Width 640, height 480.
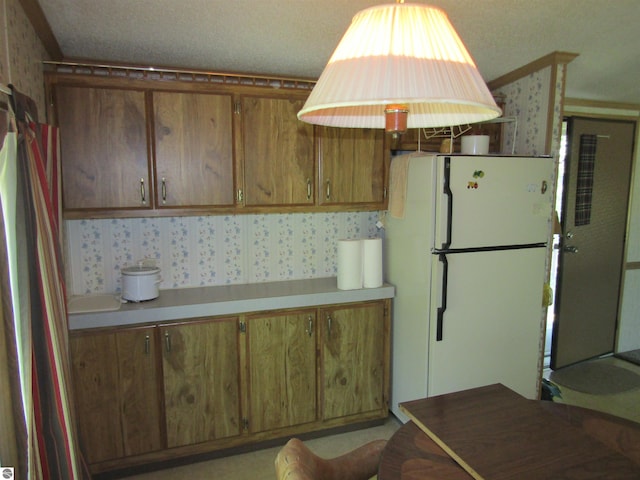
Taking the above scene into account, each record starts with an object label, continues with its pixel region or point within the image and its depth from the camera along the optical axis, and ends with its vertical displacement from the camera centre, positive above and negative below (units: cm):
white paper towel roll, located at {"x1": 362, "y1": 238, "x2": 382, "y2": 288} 276 -47
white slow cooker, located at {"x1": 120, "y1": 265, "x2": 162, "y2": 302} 240 -54
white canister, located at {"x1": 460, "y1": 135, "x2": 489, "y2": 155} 266 +30
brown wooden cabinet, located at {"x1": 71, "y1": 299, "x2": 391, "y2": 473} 230 -112
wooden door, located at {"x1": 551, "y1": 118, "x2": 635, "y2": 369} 360 -39
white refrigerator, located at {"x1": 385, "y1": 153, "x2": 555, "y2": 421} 247 -48
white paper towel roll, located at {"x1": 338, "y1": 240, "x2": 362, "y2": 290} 271 -47
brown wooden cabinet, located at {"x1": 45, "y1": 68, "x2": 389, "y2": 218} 228 +22
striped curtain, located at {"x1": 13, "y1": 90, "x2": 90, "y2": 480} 130 -46
